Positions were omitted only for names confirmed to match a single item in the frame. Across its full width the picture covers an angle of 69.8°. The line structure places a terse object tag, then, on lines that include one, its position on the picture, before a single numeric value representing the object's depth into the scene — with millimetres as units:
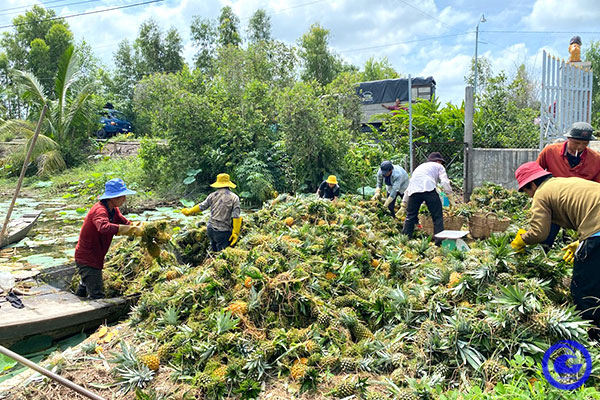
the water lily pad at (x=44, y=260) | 7698
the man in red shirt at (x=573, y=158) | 4625
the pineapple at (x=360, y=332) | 3974
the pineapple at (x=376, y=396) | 3082
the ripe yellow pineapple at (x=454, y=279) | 4047
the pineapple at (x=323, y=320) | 4020
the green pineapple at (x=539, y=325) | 3354
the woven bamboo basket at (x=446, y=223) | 7188
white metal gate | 8383
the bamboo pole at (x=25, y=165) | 5417
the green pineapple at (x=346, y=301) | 4380
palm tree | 18156
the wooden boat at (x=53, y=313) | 4434
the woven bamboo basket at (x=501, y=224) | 6672
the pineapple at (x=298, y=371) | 3383
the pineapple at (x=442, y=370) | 3344
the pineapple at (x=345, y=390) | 3227
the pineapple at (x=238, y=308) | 3990
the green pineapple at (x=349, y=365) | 3531
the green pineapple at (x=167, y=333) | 3993
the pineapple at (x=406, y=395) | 3006
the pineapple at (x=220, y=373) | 3367
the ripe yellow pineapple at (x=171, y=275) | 5516
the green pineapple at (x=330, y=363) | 3543
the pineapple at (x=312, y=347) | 3660
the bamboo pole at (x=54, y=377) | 2707
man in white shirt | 6652
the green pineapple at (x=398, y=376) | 3306
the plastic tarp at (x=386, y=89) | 18703
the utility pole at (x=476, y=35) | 21141
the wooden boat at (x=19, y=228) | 8758
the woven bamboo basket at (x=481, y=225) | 6746
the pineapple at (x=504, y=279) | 3844
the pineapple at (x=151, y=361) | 3629
